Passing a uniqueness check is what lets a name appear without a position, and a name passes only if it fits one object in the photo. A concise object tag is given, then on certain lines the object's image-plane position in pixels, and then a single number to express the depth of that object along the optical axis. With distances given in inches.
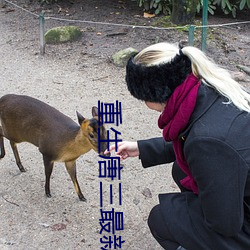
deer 121.4
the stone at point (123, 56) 230.1
